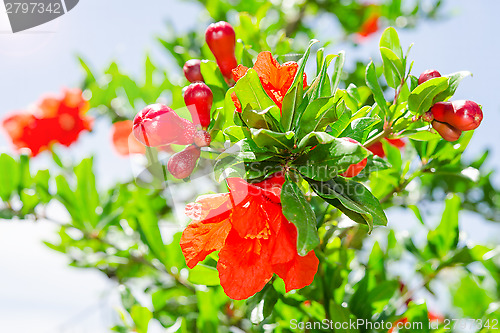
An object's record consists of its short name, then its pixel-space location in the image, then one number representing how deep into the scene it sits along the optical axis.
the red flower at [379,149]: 0.41
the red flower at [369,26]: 1.64
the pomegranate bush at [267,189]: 0.32
